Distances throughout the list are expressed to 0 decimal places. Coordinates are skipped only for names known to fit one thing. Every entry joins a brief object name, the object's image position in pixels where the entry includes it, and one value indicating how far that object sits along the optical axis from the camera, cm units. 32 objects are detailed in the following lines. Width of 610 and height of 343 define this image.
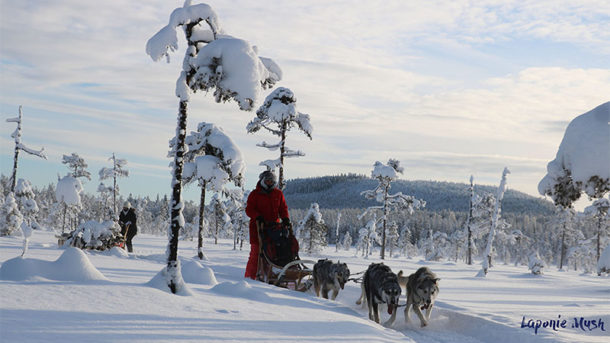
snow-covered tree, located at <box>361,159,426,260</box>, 3603
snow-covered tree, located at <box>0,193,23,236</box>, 3116
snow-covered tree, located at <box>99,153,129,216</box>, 4950
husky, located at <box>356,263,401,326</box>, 742
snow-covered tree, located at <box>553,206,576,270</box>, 5641
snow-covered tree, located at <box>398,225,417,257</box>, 9862
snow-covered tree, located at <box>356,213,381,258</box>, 5763
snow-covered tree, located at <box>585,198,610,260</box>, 4347
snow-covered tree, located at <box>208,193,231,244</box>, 4882
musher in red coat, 1043
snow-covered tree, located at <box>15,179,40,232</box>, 3823
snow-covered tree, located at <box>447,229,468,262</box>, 6298
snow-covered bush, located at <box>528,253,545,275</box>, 2902
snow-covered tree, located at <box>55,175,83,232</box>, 3678
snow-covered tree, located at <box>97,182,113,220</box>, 5170
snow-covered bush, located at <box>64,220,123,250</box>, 1641
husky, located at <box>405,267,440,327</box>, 760
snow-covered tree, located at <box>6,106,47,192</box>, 2791
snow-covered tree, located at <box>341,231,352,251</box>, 11246
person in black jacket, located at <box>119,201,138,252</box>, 1932
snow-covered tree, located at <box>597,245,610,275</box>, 1902
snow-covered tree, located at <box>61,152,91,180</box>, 4653
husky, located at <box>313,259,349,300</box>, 898
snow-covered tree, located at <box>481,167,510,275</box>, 2801
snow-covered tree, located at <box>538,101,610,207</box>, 798
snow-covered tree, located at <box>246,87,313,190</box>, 2300
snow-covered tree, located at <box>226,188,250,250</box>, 5120
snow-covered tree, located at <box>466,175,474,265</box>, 4428
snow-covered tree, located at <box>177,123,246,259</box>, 2106
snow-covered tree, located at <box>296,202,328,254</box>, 4819
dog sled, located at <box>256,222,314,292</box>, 984
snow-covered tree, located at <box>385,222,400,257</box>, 8081
